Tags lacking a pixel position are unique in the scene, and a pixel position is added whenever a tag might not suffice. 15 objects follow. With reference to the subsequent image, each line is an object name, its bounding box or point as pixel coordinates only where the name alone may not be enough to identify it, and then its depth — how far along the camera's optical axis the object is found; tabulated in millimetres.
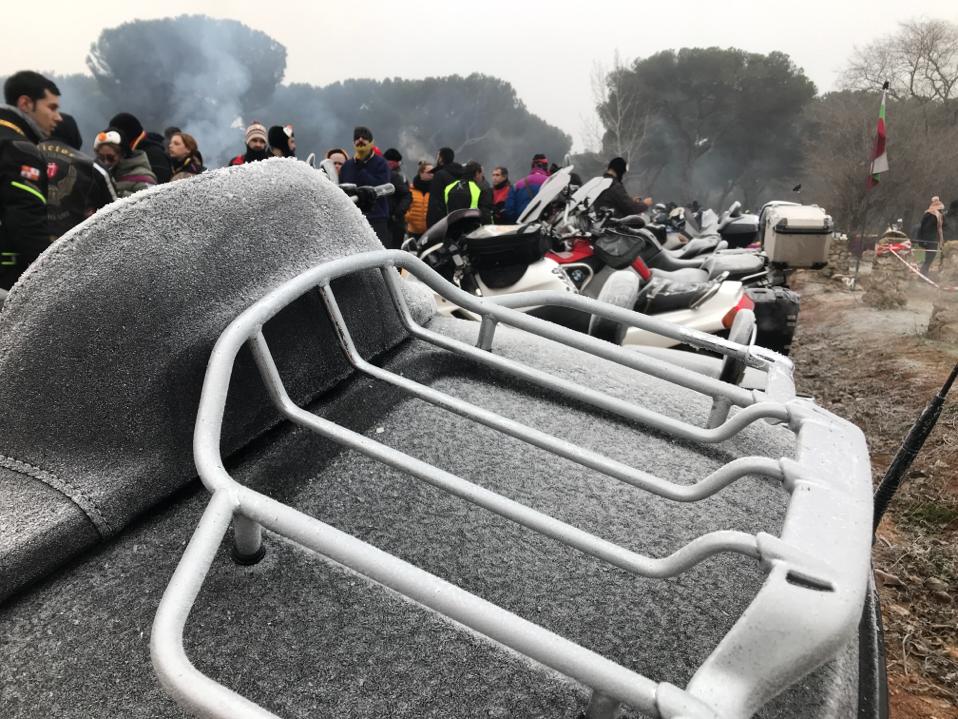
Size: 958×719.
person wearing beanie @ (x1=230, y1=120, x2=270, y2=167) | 5254
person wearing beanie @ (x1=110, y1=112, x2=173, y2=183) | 4652
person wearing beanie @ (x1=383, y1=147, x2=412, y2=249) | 6973
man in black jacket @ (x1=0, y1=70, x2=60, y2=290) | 2781
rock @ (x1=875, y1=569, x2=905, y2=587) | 2342
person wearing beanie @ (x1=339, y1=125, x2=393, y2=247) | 6082
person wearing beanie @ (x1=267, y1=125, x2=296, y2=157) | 5508
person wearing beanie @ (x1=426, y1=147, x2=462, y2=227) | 6766
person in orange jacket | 7543
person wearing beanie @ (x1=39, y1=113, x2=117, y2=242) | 3145
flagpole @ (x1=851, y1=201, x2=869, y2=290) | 9562
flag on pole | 6062
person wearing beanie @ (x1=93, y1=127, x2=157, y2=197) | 4250
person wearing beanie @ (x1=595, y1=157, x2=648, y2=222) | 5918
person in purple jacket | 7953
